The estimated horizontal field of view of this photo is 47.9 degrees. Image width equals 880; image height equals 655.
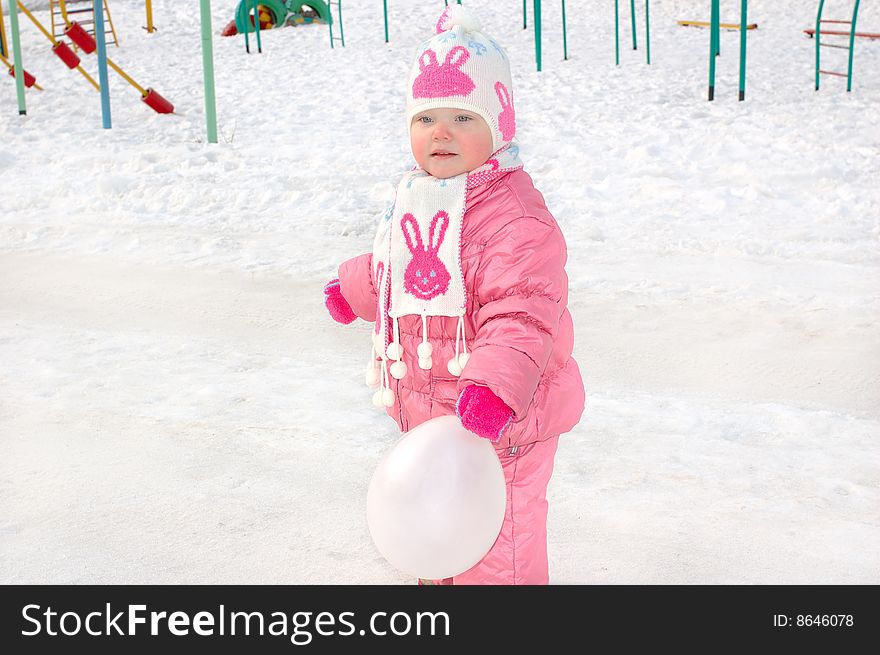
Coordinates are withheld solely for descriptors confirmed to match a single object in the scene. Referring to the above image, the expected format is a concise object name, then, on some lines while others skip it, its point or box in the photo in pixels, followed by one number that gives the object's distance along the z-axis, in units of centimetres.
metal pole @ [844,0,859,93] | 818
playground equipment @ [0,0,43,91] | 921
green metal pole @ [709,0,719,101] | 793
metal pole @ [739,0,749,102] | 794
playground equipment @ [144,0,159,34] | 1107
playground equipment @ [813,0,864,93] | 819
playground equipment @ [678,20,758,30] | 1047
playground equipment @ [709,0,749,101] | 793
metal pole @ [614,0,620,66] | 912
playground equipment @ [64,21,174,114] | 840
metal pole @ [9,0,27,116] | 817
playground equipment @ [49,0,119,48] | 1028
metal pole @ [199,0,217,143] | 715
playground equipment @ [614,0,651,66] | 913
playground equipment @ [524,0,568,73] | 903
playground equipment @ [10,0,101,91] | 908
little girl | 196
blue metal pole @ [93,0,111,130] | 778
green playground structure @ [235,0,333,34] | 1124
